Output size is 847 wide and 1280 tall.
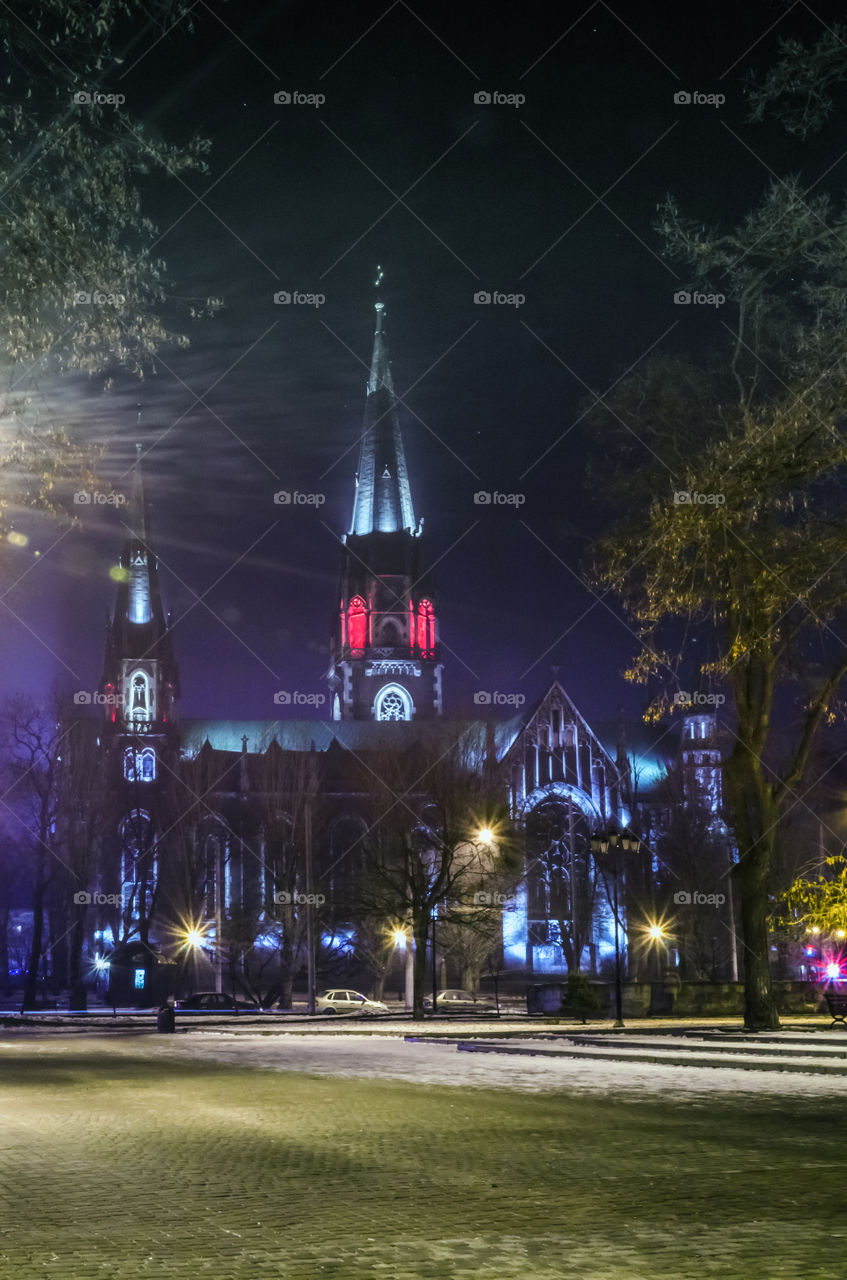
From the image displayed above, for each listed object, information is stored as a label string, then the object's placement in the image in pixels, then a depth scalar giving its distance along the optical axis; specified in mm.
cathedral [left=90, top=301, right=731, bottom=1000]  66000
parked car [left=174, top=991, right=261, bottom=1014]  57188
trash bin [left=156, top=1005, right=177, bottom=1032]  37094
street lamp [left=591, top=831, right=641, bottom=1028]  34188
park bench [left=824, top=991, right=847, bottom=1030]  32750
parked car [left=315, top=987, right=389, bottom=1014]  55469
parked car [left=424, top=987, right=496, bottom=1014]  52725
